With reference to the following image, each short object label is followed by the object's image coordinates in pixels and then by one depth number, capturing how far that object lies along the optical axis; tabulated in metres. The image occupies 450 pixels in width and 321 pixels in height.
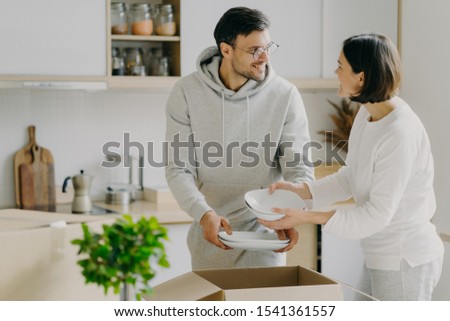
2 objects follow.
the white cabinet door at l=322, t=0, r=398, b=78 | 3.89
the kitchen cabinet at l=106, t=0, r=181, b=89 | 3.48
